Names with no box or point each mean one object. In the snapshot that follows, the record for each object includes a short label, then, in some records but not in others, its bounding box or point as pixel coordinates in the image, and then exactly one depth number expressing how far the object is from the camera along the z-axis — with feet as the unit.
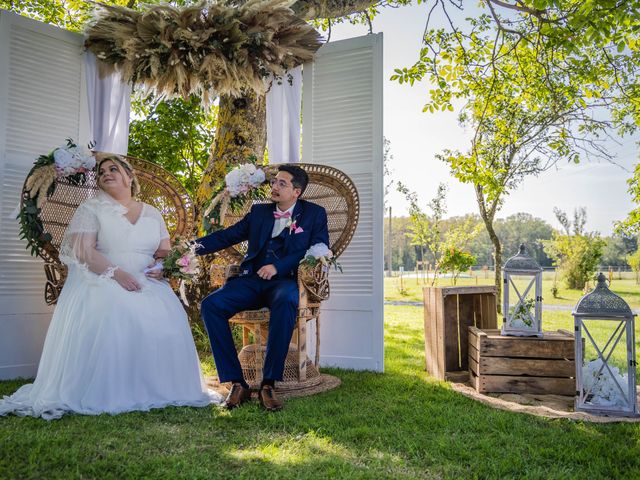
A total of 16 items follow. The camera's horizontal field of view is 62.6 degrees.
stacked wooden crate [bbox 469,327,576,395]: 10.80
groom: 10.09
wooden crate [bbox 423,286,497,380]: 12.65
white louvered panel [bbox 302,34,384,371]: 14.19
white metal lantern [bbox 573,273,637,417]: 9.23
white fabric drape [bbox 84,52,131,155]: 14.49
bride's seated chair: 11.17
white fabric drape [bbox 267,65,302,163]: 15.53
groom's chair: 10.99
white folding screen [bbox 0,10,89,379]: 12.78
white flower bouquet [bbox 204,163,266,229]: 12.25
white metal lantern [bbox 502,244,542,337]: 11.00
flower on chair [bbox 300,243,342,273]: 10.78
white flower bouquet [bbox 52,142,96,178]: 11.19
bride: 9.26
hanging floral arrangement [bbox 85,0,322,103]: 12.92
